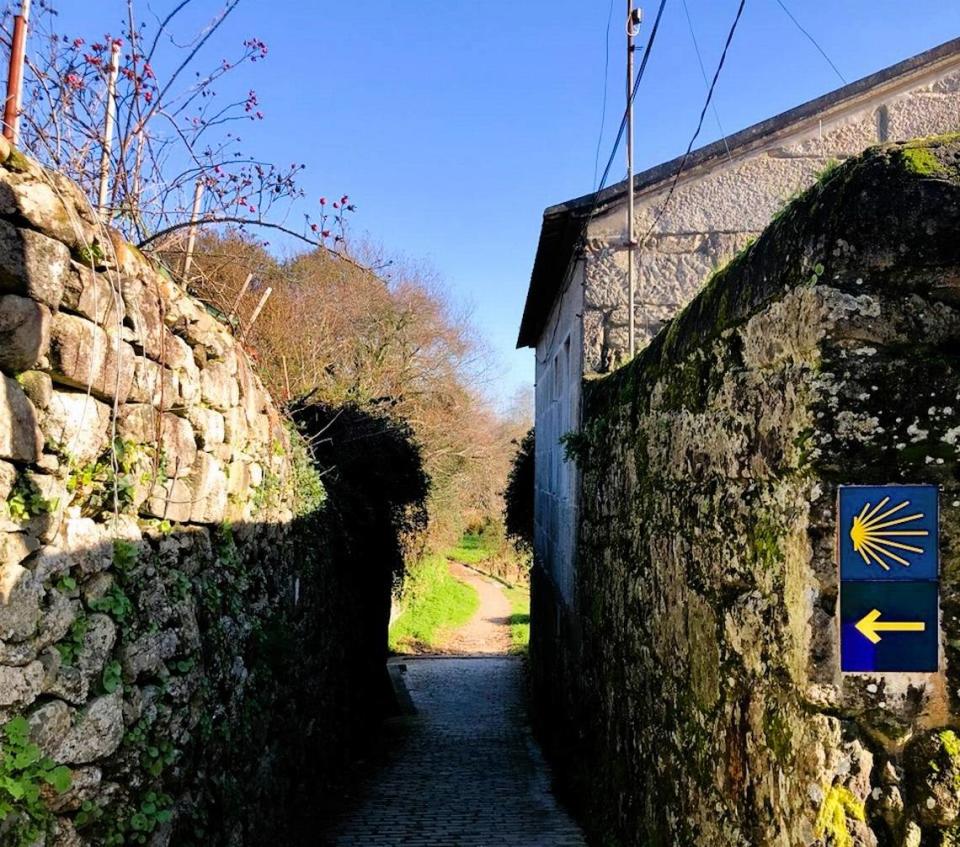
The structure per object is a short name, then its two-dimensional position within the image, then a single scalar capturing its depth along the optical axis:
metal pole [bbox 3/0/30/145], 3.16
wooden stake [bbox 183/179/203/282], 4.36
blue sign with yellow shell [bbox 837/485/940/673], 2.06
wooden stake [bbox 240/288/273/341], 5.74
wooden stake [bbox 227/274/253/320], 5.37
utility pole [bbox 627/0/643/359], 6.39
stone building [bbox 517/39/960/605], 7.08
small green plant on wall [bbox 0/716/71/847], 2.50
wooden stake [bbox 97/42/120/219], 3.94
